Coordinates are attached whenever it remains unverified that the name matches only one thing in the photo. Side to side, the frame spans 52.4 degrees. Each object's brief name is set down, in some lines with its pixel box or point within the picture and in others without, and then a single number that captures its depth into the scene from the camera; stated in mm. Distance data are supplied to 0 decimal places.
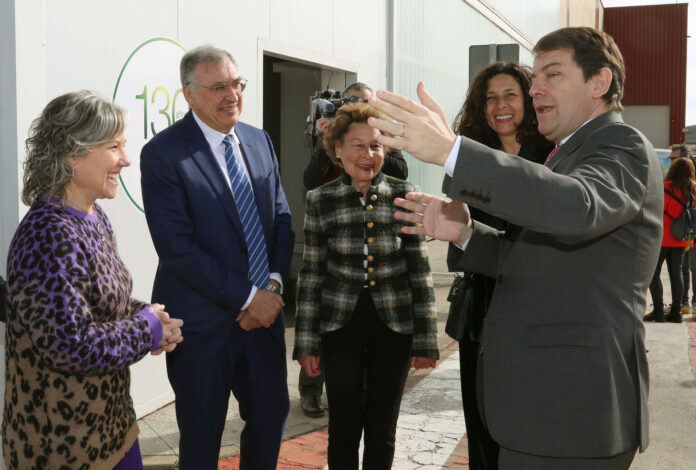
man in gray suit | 1644
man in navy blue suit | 2967
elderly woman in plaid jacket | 3260
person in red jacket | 9070
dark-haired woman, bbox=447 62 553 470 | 3074
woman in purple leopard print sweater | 2062
